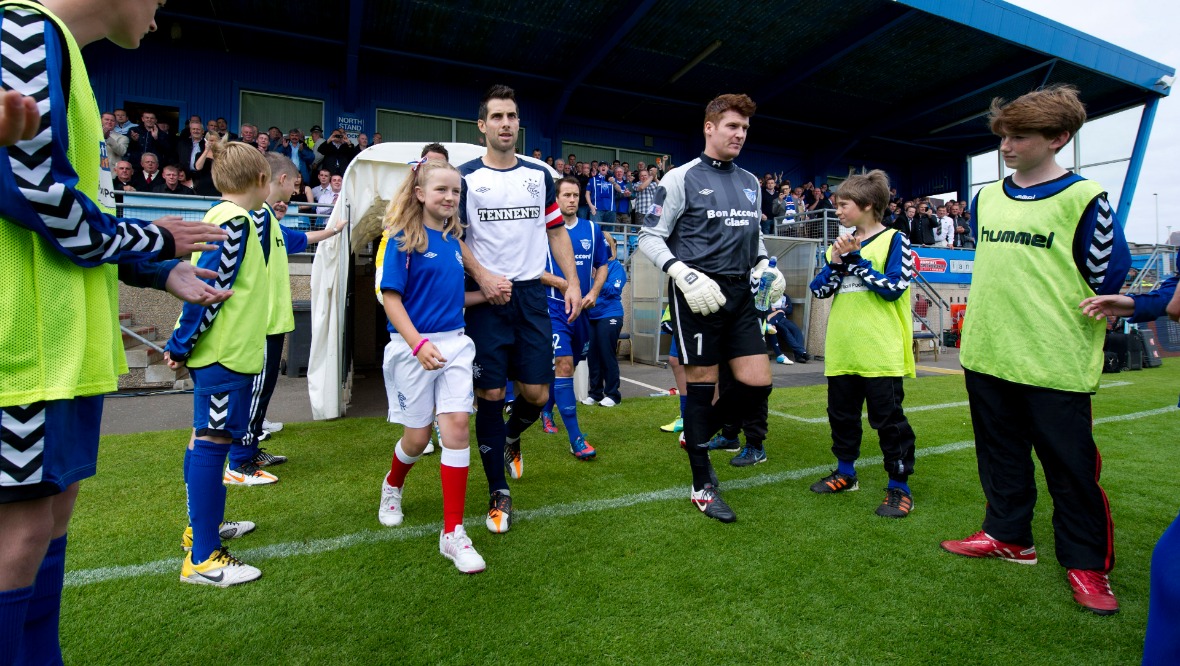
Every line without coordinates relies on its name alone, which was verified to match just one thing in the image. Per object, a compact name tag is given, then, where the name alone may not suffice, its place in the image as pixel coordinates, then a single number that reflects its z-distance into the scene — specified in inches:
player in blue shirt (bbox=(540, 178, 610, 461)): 187.2
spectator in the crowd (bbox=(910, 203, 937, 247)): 661.9
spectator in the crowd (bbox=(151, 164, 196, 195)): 373.7
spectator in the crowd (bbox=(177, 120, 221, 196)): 387.9
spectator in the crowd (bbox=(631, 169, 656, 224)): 574.2
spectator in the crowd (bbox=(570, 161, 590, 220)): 554.9
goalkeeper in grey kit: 133.6
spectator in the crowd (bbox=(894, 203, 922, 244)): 662.5
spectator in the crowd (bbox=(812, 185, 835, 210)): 733.3
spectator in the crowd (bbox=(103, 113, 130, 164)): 380.8
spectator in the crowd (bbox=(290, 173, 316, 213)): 438.0
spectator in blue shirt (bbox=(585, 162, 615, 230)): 560.7
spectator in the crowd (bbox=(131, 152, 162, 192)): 378.3
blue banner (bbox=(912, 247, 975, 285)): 587.2
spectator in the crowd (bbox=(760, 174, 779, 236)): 630.5
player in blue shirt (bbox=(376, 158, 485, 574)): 111.7
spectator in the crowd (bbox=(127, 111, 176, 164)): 407.5
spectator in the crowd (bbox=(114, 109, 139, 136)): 408.8
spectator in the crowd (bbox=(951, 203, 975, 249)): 743.7
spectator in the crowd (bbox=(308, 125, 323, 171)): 493.9
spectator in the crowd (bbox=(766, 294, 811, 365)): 466.3
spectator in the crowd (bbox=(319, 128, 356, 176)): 483.2
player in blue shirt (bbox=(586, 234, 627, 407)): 277.1
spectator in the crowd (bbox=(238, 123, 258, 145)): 445.8
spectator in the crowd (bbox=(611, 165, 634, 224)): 588.9
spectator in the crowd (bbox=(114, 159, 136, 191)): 367.6
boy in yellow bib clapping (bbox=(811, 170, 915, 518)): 138.6
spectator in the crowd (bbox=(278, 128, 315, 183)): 475.2
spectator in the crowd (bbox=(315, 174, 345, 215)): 438.3
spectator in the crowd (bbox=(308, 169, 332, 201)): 444.5
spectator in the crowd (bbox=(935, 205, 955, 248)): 689.6
